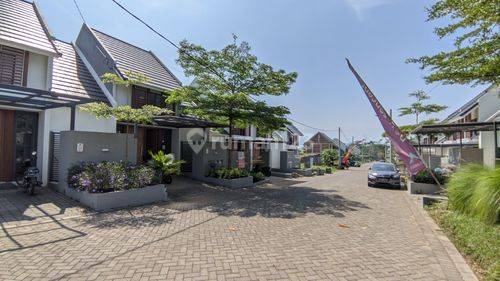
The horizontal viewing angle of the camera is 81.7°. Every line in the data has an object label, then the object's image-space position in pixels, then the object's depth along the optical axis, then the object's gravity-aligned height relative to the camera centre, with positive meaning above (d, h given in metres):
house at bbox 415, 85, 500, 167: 12.85 +1.33
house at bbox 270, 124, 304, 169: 25.31 +0.42
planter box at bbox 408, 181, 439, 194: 13.69 -1.57
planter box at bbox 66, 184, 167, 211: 8.22 -1.49
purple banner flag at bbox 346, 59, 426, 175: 7.52 +0.28
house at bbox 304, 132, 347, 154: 64.25 +2.21
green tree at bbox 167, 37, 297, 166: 13.02 +3.15
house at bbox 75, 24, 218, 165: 14.38 +3.19
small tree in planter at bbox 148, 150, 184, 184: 12.67 -0.65
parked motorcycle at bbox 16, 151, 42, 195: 9.04 -1.05
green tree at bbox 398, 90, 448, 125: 23.23 +3.86
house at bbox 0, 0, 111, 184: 10.03 +1.52
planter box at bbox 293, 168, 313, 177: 24.31 -1.65
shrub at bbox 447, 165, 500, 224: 5.76 -0.85
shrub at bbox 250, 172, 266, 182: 16.74 -1.47
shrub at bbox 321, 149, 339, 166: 39.94 -0.57
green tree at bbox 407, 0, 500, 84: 5.46 +2.37
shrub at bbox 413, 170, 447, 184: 13.98 -1.12
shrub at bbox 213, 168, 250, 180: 14.27 -1.13
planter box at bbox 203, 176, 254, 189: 13.73 -1.52
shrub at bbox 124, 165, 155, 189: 9.29 -0.91
